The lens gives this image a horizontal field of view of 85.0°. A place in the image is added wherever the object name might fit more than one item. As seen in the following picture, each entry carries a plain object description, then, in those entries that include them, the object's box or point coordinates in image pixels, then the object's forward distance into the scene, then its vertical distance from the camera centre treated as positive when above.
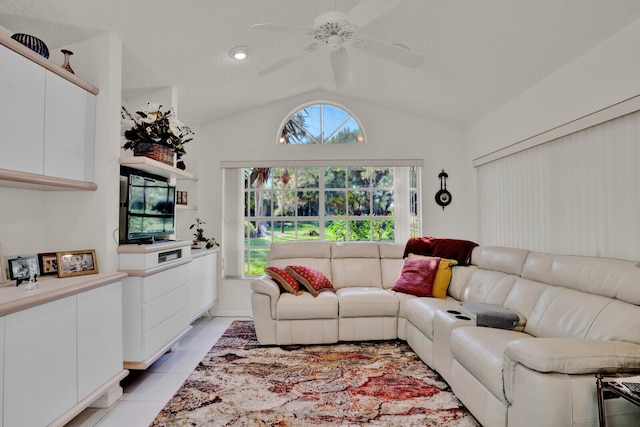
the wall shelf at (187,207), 4.04 +0.18
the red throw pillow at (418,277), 3.52 -0.58
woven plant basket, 2.81 +0.57
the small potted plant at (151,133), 2.81 +0.73
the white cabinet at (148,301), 2.47 -0.60
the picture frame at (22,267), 1.96 -0.26
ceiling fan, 1.90 +1.12
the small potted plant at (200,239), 4.21 -0.22
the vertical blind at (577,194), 2.30 +0.22
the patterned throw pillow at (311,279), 3.58 -0.60
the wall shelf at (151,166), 2.58 +0.46
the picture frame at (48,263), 2.17 -0.25
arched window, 4.70 +1.28
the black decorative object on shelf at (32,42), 1.96 +1.02
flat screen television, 2.61 +0.11
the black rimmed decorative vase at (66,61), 2.25 +1.04
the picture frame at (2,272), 1.91 -0.27
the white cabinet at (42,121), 1.74 +0.58
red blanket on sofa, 3.62 -0.29
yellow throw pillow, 3.50 -0.60
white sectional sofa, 1.59 -0.71
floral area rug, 2.14 -1.21
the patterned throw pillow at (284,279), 3.54 -0.60
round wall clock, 4.60 +0.32
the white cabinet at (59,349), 1.55 -0.66
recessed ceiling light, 3.05 +1.51
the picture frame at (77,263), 2.15 -0.26
